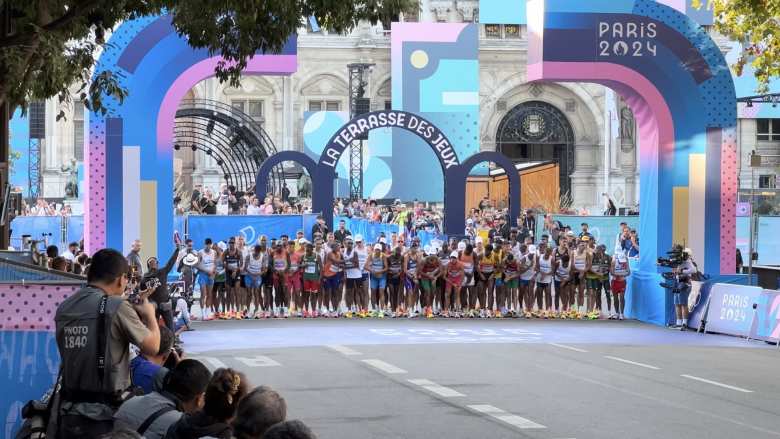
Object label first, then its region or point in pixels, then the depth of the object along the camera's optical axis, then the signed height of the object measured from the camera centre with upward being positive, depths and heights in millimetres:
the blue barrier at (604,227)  41000 -403
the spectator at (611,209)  48119 +197
